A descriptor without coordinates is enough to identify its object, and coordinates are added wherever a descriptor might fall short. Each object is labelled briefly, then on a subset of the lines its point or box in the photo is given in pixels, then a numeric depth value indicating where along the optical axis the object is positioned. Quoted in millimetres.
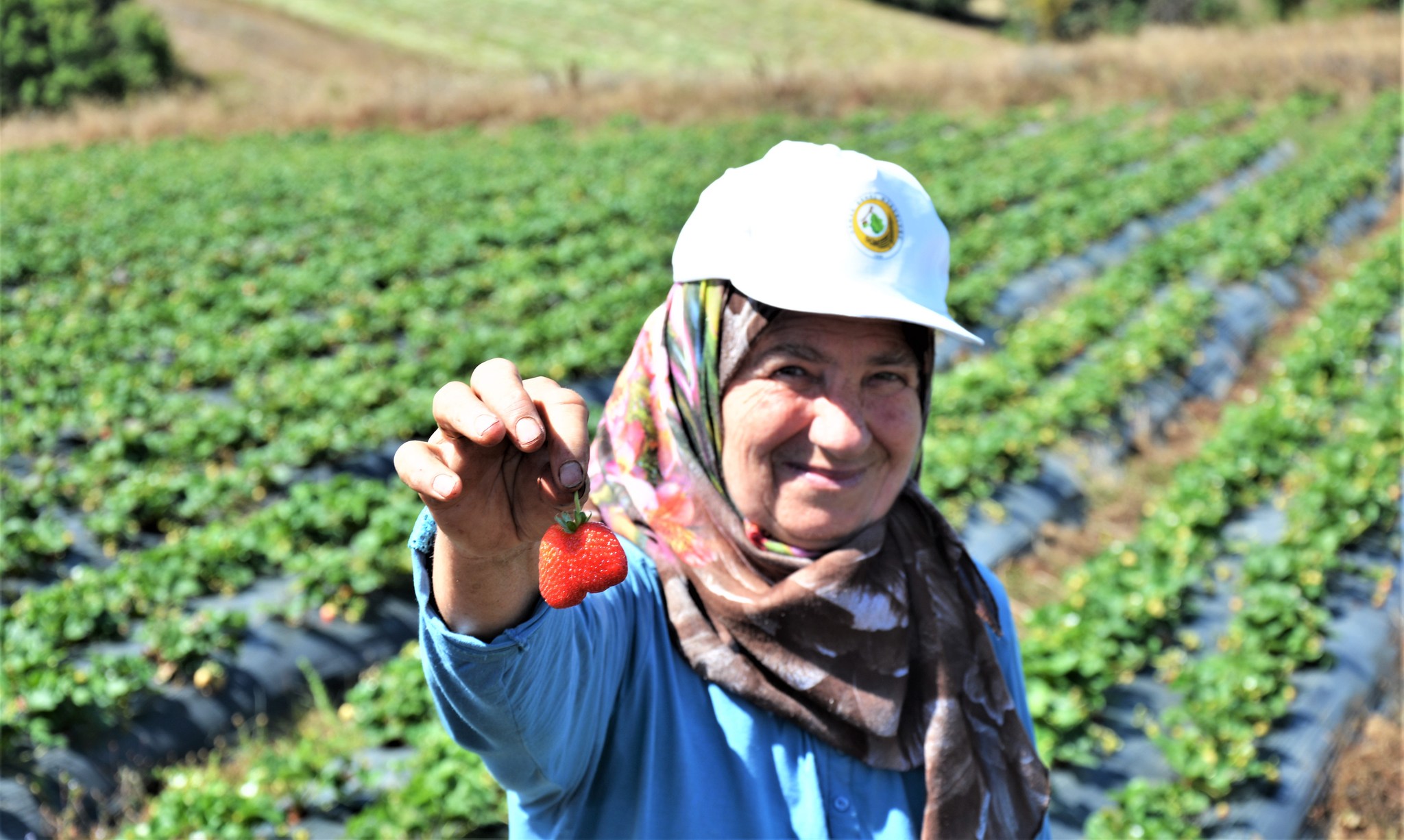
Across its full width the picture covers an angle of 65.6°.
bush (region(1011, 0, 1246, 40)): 31203
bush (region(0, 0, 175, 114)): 20516
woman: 1344
